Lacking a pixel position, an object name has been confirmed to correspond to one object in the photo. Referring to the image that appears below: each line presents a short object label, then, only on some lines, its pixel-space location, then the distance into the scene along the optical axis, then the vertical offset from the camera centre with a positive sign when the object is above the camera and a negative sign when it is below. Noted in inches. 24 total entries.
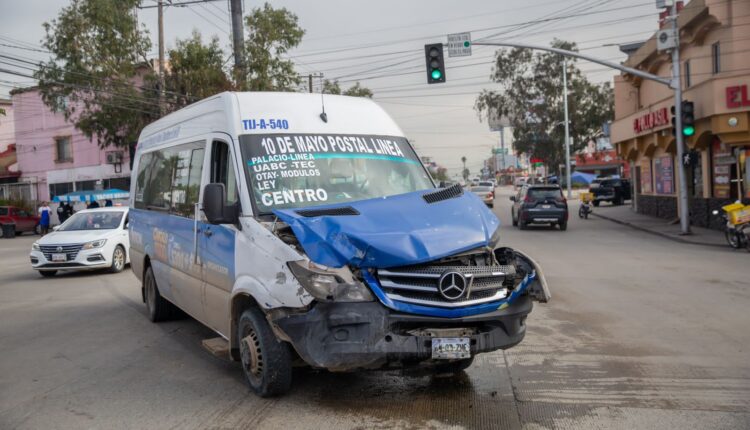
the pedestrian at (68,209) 1565.0 -10.5
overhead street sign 792.9 +164.6
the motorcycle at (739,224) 635.5 -49.1
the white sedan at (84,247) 580.1 -37.3
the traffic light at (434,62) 799.1 +145.9
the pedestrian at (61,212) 1553.9 -16.0
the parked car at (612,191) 1742.1 -34.4
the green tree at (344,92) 1769.2 +269.8
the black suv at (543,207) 973.8 -36.6
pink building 1753.2 +131.4
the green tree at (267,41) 1240.8 +280.1
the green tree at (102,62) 1264.8 +266.4
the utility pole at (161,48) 1214.9 +271.2
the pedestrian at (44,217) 1353.3 -22.6
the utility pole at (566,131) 1998.0 +143.5
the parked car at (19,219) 1438.2 -25.3
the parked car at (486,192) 1596.1 -20.4
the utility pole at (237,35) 1189.7 +283.2
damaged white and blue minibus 187.8 -16.9
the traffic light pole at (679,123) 843.4 +63.7
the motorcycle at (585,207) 1280.8 -52.3
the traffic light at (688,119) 813.9 +65.3
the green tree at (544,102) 2257.3 +263.7
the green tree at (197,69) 1253.7 +239.3
